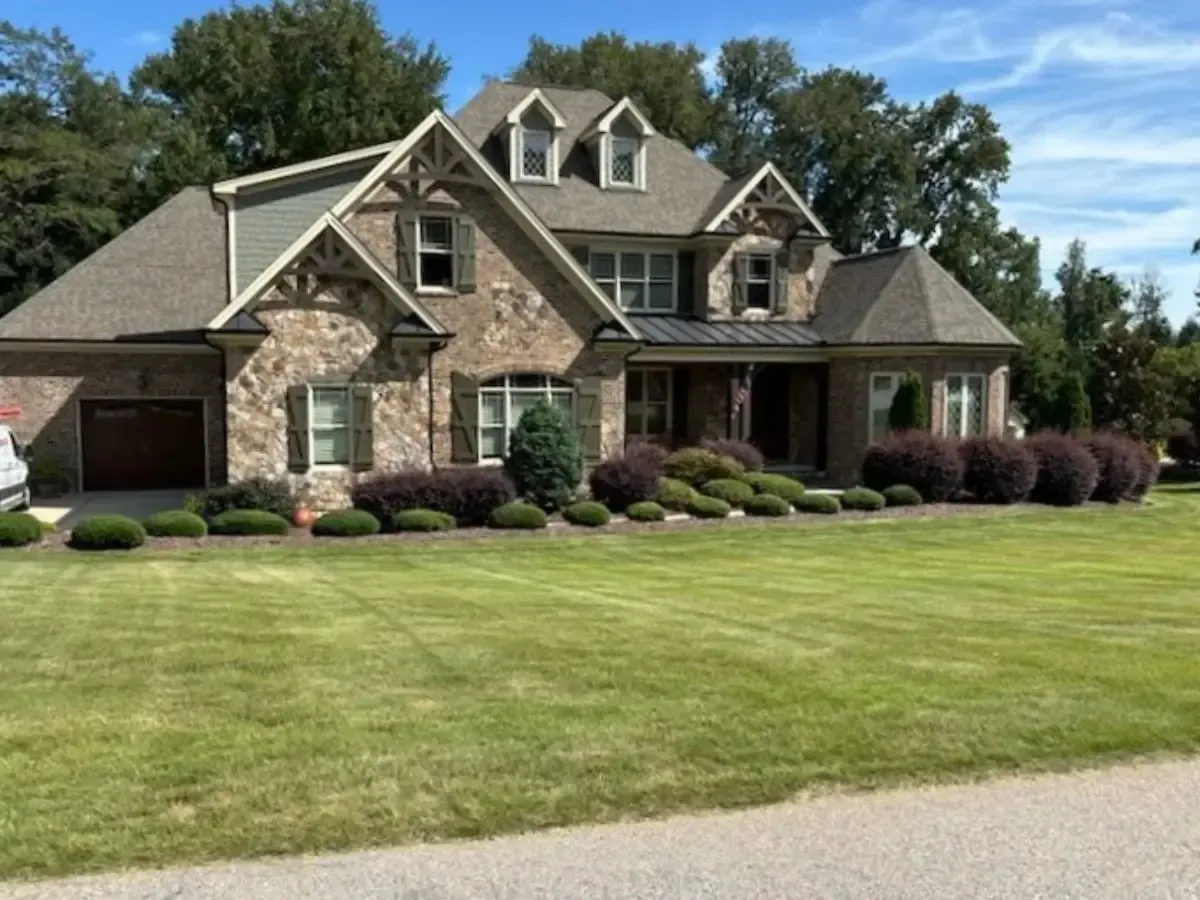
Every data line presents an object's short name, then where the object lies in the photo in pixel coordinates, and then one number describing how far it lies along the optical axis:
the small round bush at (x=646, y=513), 20.06
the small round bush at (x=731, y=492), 21.97
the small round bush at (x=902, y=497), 22.45
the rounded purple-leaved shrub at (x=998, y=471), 23.17
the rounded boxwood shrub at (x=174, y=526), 17.43
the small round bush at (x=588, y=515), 19.52
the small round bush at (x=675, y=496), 21.25
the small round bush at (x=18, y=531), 16.28
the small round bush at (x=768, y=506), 21.00
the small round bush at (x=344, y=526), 18.03
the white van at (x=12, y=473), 19.30
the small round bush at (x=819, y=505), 21.75
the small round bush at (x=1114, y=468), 24.59
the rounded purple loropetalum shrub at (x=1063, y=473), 23.62
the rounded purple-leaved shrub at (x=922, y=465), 22.94
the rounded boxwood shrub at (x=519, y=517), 19.06
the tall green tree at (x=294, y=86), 42.09
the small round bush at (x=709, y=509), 20.69
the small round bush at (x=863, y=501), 21.95
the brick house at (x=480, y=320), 20.70
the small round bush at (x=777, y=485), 22.44
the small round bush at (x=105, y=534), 16.41
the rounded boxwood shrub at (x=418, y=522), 18.48
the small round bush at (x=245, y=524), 17.95
